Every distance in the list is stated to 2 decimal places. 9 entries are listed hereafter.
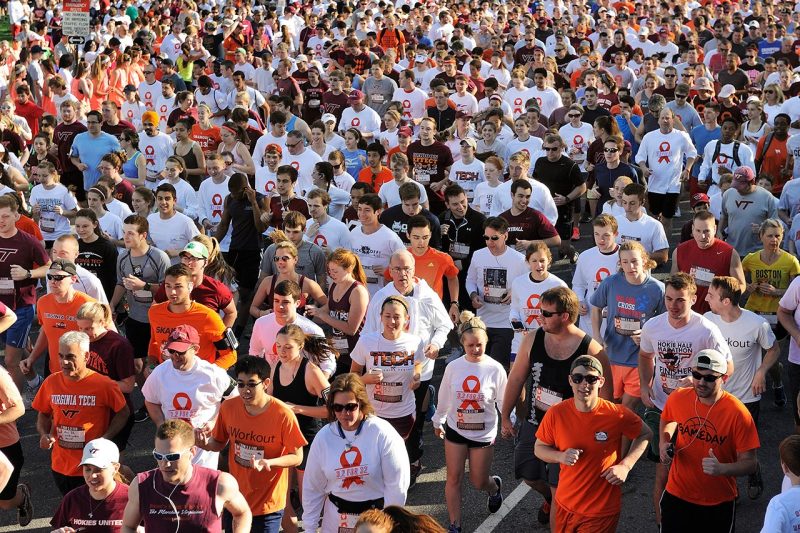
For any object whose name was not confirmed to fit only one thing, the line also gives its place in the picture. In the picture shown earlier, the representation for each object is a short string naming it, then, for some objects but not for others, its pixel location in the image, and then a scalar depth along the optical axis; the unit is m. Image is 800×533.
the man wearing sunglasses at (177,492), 11.23
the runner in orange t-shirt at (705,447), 12.32
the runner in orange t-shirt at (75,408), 14.24
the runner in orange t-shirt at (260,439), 12.89
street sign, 38.25
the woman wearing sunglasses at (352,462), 12.16
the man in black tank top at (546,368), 14.02
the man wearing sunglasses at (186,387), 14.13
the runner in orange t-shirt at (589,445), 12.39
